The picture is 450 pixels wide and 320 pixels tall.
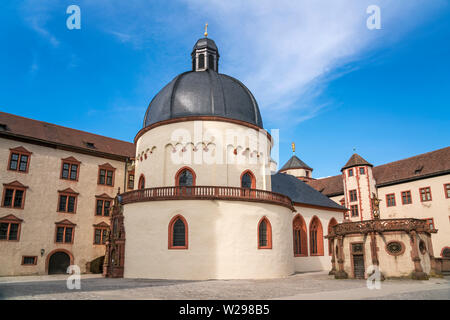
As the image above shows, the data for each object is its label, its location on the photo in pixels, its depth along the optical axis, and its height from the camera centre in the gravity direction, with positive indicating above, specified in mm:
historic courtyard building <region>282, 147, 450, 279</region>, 18922 +3577
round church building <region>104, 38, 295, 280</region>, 20872 +2886
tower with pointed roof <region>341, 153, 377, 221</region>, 41125 +6516
